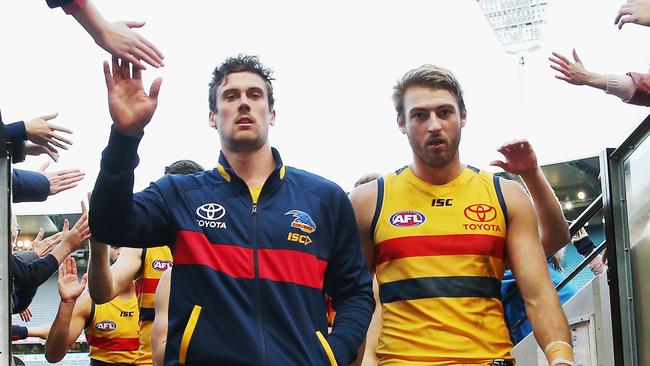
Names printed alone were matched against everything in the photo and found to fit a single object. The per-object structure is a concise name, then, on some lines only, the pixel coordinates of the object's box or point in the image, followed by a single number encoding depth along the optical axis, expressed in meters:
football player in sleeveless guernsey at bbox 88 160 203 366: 5.80
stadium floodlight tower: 15.52
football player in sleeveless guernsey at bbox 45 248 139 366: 7.63
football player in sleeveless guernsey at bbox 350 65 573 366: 3.72
